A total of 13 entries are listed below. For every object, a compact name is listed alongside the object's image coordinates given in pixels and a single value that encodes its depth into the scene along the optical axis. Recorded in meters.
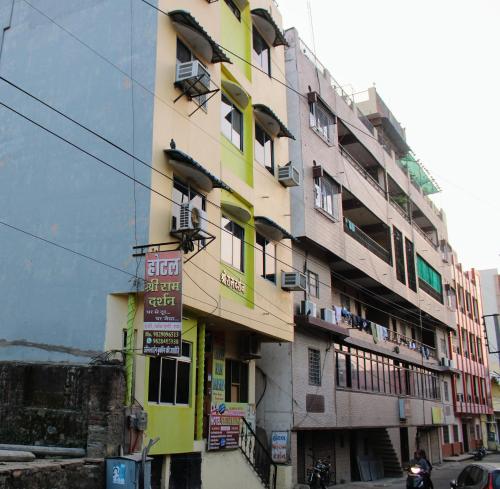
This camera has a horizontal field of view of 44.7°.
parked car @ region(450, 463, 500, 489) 11.20
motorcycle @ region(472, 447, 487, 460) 40.64
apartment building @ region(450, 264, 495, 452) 45.94
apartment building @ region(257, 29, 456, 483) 21.34
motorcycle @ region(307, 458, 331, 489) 18.92
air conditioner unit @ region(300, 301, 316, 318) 21.00
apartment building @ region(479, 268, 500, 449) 57.47
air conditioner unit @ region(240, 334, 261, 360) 18.14
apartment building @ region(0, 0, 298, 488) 12.84
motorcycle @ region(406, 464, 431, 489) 17.62
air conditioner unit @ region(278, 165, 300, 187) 19.91
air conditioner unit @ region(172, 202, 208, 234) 13.17
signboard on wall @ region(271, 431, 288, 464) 18.86
